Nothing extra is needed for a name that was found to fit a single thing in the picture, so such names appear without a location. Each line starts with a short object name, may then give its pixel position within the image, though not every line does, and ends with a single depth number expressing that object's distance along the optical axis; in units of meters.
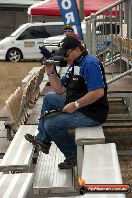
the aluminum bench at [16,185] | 3.93
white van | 24.47
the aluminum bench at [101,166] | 4.03
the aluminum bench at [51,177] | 5.64
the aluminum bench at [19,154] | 5.27
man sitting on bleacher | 5.60
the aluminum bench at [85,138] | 5.31
